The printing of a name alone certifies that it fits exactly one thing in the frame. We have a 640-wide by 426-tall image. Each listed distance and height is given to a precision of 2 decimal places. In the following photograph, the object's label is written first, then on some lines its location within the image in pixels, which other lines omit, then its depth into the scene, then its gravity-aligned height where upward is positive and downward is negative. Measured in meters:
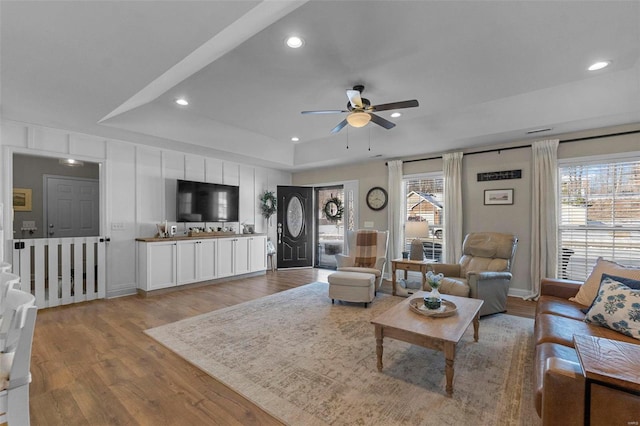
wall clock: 5.99 +0.30
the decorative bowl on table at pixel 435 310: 2.40 -0.87
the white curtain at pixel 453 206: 4.93 +0.10
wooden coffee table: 2.01 -0.91
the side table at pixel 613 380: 1.10 -0.67
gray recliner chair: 3.43 -0.80
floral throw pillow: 1.95 -0.72
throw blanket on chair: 4.80 -0.64
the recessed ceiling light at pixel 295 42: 2.35 +1.46
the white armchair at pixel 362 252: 4.73 -0.74
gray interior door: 5.68 +0.11
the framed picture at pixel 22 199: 5.27 +0.24
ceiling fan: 2.91 +1.13
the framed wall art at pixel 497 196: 4.59 +0.26
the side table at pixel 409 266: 4.28 -0.86
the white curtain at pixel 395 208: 5.70 +0.08
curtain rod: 3.79 +1.06
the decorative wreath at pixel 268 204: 6.88 +0.20
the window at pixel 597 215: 3.78 -0.04
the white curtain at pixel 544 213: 4.16 -0.02
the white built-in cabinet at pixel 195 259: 4.64 -0.89
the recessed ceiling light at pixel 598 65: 2.77 +1.48
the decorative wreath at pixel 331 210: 6.95 +0.05
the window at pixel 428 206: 5.36 +0.12
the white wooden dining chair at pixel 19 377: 1.22 -0.74
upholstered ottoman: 3.94 -1.07
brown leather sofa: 1.12 -0.83
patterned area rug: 1.85 -1.33
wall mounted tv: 5.27 +0.20
